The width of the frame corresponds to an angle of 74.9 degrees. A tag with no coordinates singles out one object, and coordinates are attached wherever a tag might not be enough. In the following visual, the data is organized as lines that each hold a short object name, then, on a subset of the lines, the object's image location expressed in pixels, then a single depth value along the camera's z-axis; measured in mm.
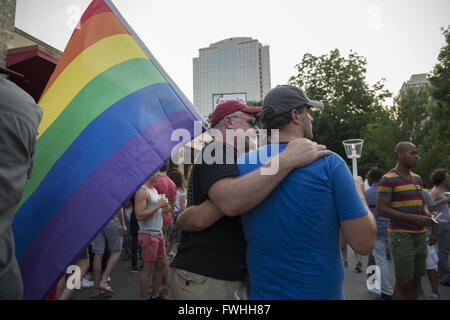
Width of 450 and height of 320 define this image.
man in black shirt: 1404
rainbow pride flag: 1791
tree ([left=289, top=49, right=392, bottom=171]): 27188
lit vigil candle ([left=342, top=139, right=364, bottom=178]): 6977
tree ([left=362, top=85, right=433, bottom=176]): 21375
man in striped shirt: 3537
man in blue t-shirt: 1377
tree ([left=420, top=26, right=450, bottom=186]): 17500
